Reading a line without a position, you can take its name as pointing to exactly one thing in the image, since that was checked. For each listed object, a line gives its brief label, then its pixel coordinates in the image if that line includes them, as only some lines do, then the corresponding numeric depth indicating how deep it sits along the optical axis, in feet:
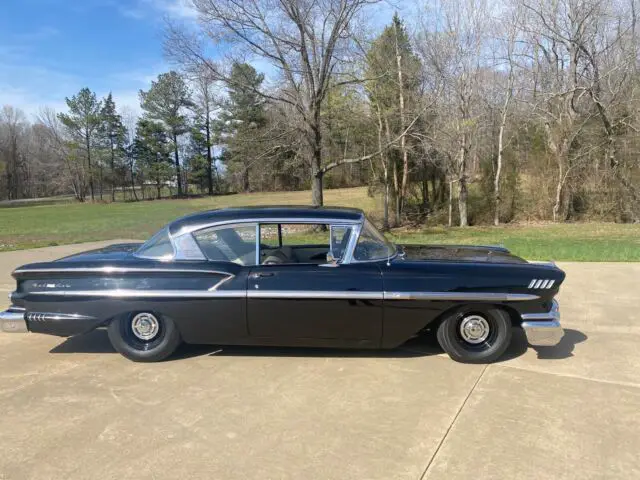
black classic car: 13.60
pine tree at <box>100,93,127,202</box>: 204.03
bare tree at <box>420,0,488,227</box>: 63.16
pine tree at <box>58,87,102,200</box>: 195.11
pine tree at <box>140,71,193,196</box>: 195.83
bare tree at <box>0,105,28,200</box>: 260.83
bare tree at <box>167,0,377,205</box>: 49.73
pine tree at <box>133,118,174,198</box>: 204.54
